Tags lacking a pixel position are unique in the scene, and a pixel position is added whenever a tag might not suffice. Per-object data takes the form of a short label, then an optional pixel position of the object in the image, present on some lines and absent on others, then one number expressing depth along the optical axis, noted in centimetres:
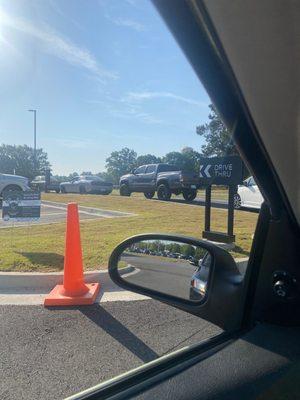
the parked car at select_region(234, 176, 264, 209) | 611
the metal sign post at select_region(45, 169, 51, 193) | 3591
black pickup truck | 1852
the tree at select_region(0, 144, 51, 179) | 5889
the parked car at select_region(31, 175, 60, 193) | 3606
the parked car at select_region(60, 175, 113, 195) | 2830
